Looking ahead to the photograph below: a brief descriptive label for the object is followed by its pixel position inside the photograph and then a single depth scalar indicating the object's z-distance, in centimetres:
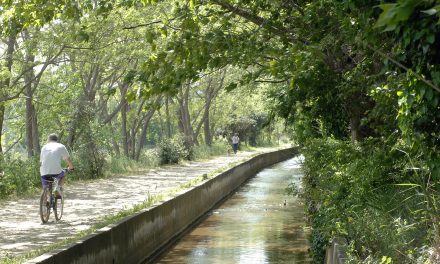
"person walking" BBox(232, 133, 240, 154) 5155
